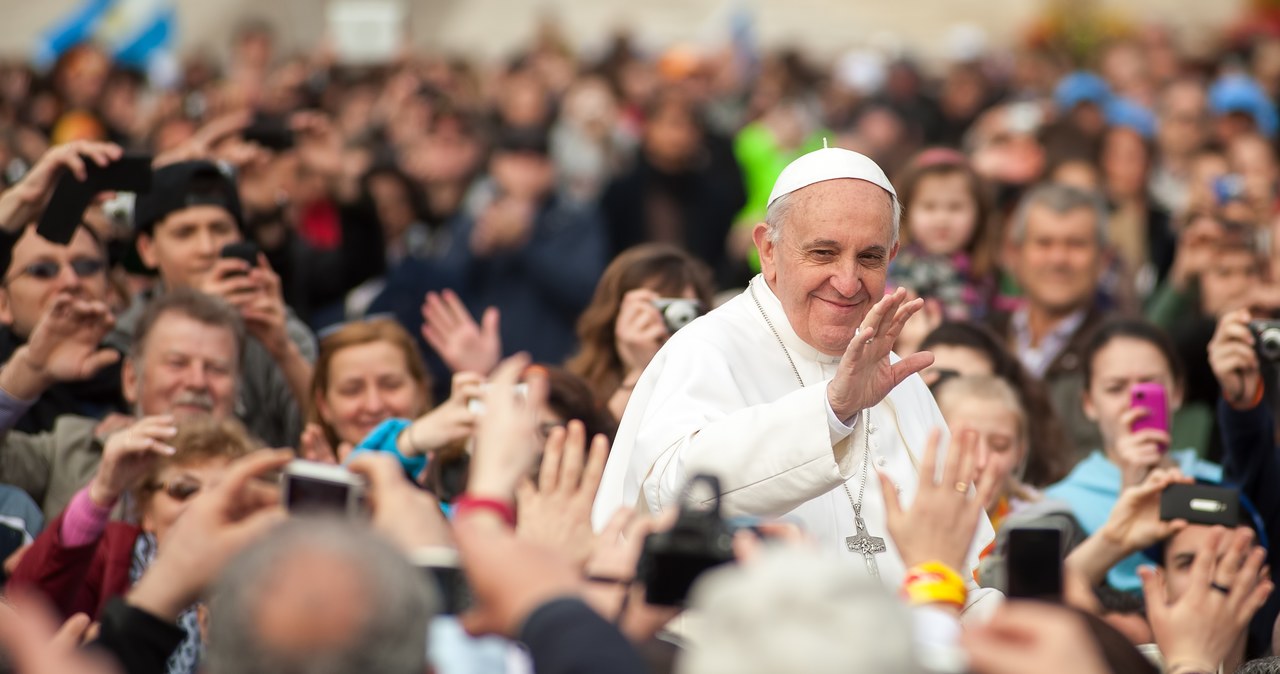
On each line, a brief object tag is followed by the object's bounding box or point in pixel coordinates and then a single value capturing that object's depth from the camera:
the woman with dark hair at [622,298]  12.27
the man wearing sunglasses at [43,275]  12.00
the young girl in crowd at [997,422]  11.25
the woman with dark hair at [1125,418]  11.05
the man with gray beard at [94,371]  10.86
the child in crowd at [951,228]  15.09
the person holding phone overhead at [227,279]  12.56
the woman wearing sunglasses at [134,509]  9.10
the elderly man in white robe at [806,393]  8.23
